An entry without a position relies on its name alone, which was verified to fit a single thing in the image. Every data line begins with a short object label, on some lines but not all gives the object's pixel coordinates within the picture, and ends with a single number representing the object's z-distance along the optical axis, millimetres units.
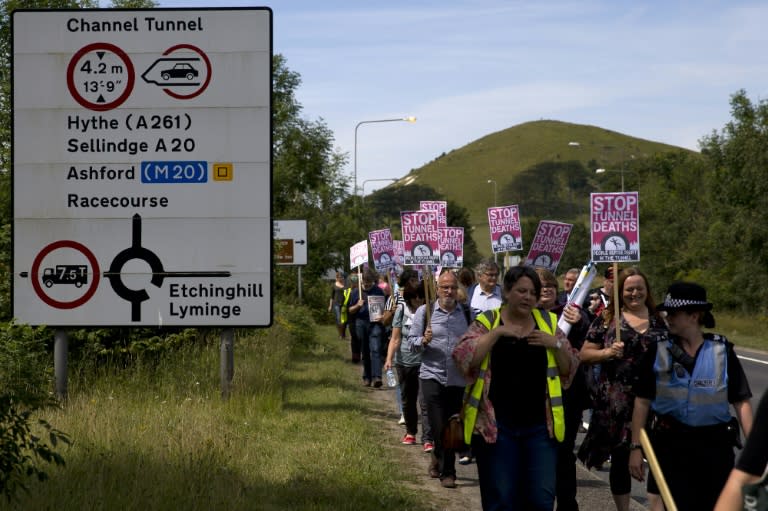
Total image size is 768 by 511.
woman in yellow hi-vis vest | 6867
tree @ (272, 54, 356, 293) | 39188
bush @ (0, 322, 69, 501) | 6438
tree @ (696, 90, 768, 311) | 47219
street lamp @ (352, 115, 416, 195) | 50134
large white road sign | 11570
